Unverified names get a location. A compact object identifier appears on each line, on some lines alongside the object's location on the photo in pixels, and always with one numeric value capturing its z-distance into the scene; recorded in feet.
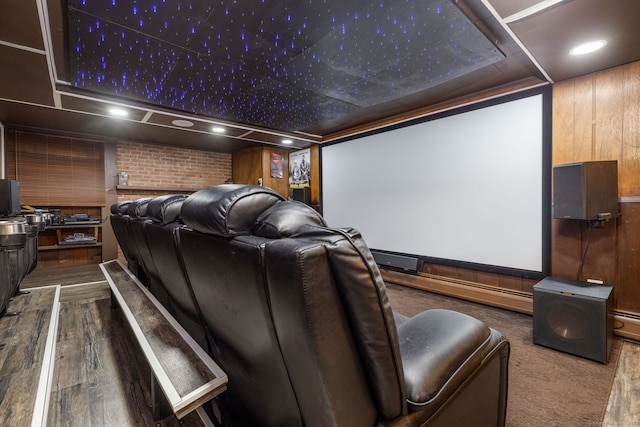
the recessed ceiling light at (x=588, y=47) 7.15
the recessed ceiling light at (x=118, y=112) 11.58
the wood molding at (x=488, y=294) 8.14
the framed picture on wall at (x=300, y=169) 19.15
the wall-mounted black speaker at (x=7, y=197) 9.38
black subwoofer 6.80
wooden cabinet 14.92
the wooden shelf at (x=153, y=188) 16.51
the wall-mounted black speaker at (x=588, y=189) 7.66
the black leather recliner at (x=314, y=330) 2.09
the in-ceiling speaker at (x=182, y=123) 13.44
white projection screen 9.85
